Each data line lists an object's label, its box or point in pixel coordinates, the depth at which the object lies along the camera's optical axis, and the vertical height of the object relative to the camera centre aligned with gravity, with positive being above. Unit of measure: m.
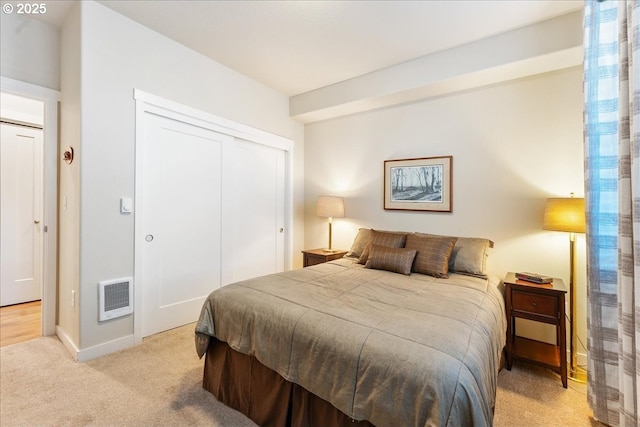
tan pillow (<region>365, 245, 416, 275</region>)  2.47 -0.42
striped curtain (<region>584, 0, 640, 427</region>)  1.35 +0.03
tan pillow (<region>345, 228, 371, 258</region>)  3.08 -0.33
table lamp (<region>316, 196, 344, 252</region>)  3.54 +0.08
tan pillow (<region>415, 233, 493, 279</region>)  2.43 -0.39
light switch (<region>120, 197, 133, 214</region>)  2.37 +0.06
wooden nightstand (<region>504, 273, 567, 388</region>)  2.00 -0.76
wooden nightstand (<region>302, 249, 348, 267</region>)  3.38 -0.53
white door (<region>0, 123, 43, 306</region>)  3.39 -0.02
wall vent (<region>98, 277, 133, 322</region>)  2.26 -0.72
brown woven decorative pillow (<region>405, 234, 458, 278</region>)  2.41 -0.37
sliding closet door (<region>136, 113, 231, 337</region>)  2.61 -0.08
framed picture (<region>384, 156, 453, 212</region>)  2.99 +0.33
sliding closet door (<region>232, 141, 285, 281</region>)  3.47 +0.04
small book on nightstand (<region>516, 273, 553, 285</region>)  2.17 -0.51
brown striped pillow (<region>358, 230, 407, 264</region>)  2.81 -0.28
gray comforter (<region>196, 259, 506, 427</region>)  1.04 -0.59
